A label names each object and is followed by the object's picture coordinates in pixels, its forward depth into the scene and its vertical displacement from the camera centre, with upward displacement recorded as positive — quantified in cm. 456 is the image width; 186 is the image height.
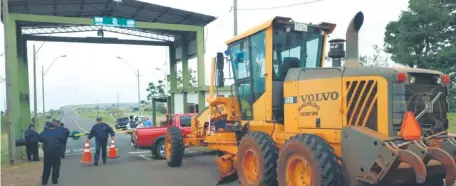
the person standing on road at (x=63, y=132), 1090 -105
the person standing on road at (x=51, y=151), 1055 -144
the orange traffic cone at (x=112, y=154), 1543 -226
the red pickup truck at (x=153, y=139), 1527 -175
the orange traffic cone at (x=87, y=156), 1455 -219
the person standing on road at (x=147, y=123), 2247 -177
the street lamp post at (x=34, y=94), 2997 -27
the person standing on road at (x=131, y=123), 3615 -283
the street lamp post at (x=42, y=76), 4118 +133
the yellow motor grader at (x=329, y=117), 591 -51
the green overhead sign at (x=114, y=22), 2194 +340
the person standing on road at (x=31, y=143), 1633 -195
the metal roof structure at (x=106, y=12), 2347 +442
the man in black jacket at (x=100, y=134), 1392 -140
